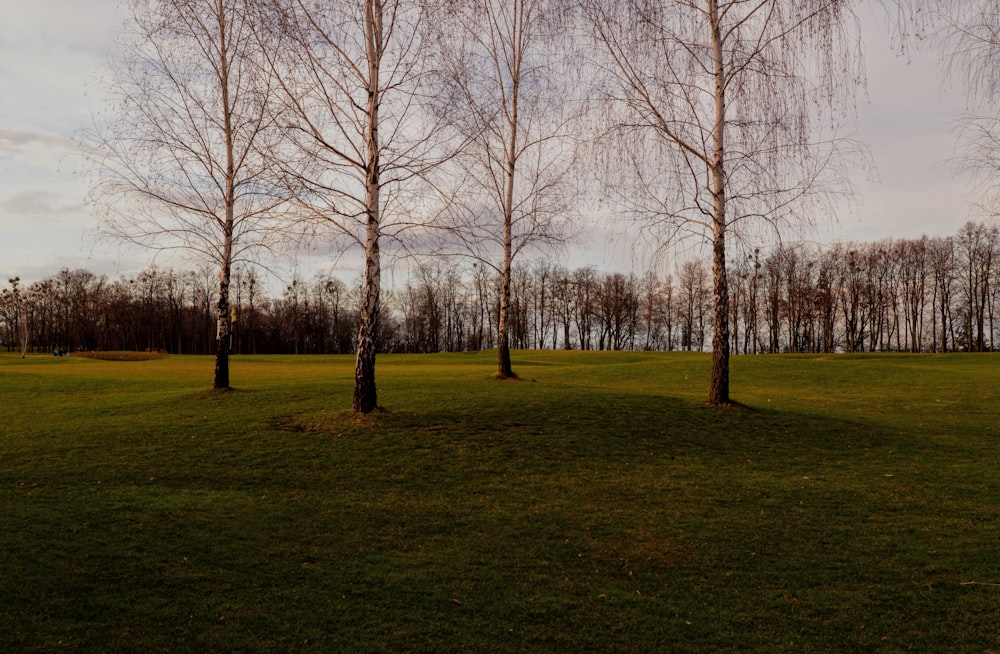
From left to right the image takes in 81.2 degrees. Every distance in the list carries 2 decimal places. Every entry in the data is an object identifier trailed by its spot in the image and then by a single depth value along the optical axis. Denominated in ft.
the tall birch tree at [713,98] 39.99
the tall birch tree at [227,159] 52.54
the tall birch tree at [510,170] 67.26
